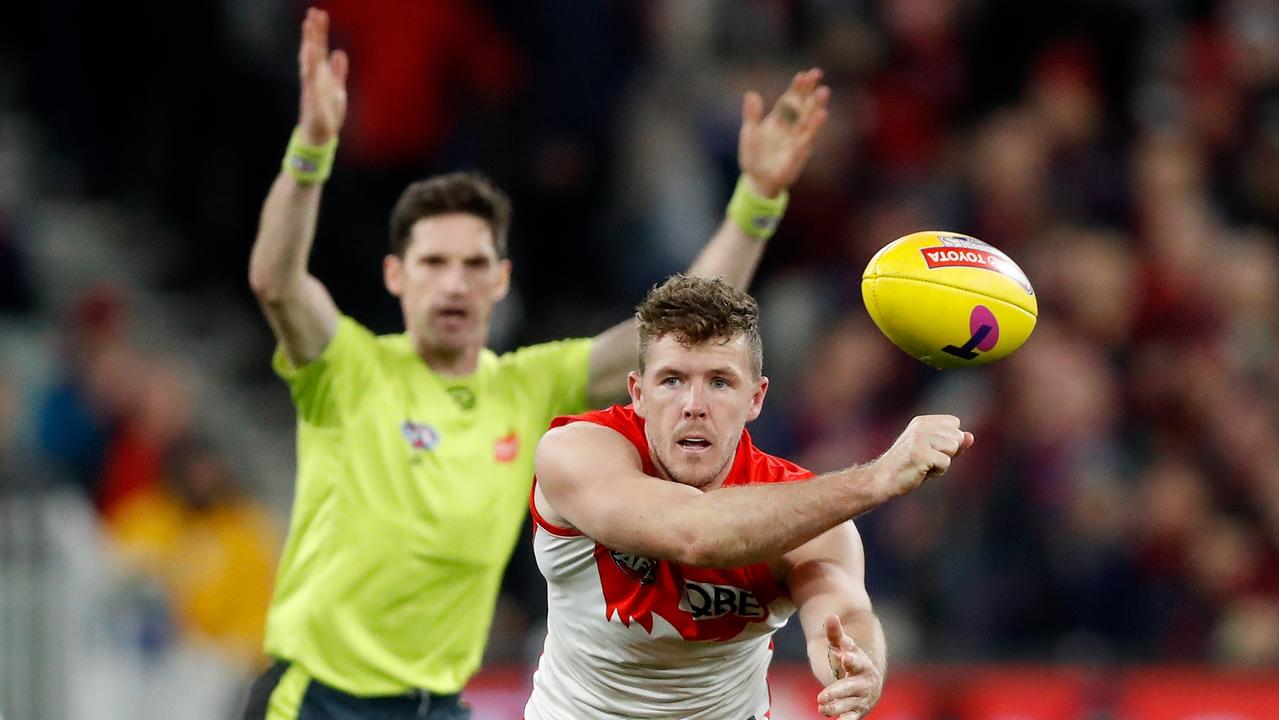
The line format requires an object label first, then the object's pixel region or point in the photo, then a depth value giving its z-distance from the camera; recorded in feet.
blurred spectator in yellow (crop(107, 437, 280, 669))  75.51
